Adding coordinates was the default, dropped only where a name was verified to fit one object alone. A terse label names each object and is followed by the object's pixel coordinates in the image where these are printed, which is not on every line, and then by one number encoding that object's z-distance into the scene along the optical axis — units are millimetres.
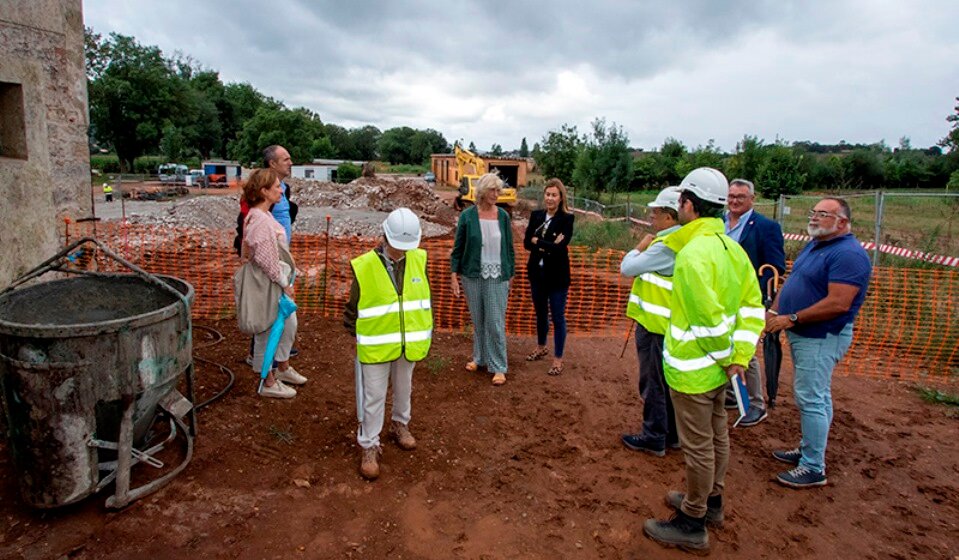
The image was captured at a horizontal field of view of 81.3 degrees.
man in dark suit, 4328
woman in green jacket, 4953
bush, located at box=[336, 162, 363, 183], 48938
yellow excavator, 22609
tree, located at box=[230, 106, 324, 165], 53775
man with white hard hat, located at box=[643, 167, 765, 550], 2680
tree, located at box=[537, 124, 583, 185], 28312
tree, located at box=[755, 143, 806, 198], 20922
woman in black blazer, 5027
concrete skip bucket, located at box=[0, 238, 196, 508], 2783
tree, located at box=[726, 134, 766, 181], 23047
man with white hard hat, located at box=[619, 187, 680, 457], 3371
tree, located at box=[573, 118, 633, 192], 24422
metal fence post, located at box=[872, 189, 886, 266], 8570
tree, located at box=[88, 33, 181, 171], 48344
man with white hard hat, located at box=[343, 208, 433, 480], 3359
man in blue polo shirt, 3447
